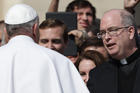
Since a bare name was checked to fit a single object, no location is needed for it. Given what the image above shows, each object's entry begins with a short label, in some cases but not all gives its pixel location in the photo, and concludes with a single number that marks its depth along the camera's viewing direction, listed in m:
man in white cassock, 11.24
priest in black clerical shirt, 13.00
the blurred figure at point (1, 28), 17.18
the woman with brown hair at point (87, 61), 14.81
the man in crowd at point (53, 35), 14.87
